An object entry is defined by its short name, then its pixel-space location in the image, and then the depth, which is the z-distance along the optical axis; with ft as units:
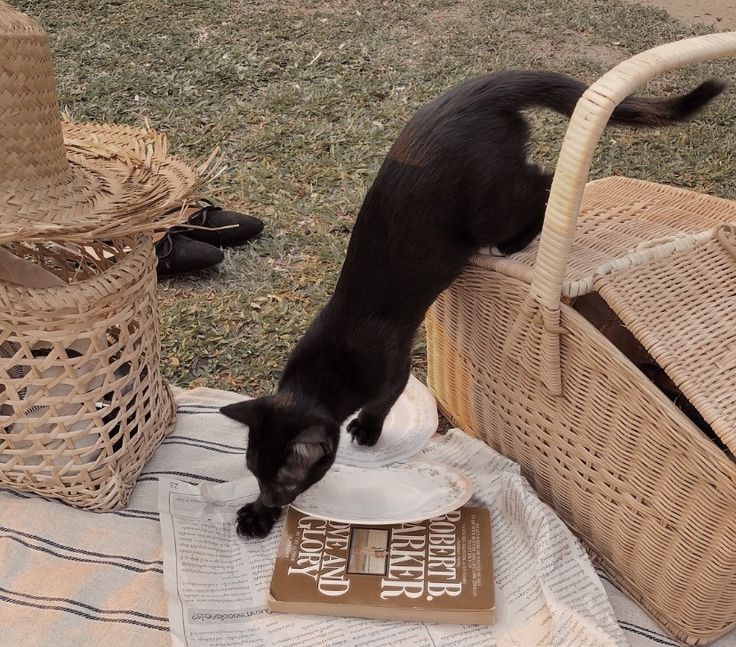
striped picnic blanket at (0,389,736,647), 3.66
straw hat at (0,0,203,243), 3.43
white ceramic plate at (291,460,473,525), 4.15
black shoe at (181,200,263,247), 6.89
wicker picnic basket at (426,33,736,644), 3.26
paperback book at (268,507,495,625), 3.72
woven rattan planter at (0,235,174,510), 3.68
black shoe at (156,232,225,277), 6.55
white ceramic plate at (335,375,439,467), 4.79
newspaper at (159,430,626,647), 3.63
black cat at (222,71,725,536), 4.27
